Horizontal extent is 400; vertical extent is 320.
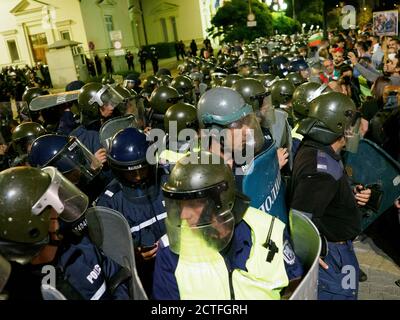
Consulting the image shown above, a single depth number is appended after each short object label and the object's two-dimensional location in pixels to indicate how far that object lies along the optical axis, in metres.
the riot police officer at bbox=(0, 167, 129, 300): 1.90
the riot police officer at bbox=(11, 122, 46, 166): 4.75
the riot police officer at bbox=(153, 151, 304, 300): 1.72
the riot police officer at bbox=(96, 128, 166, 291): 3.00
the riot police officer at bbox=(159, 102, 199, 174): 3.84
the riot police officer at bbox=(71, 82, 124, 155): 4.99
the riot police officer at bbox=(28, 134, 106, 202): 3.21
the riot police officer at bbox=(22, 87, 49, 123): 6.98
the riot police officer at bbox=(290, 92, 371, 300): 2.59
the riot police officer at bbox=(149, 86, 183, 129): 5.87
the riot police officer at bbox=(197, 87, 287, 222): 2.71
